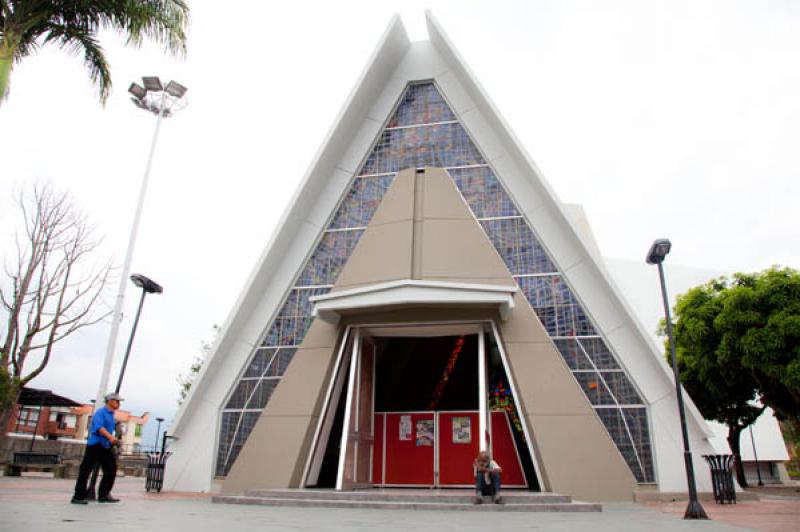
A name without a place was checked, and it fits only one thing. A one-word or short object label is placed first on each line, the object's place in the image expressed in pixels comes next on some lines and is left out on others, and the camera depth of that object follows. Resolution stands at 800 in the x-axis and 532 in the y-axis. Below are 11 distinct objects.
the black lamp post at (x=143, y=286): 13.32
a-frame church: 12.05
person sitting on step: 9.52
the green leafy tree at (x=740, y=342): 17.94
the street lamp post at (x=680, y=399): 8.22
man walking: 7.83
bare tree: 20.89
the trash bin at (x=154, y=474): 12.60
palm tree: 9.02
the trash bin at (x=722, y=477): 11.23
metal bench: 19.62
